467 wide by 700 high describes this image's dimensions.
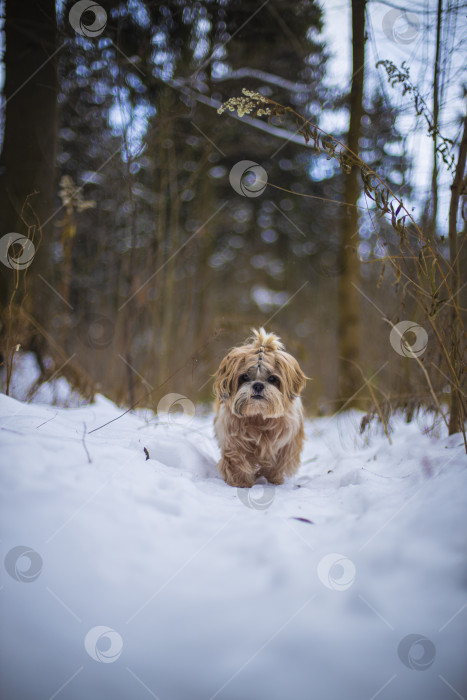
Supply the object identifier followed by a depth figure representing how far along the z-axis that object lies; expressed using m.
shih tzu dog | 2.94
